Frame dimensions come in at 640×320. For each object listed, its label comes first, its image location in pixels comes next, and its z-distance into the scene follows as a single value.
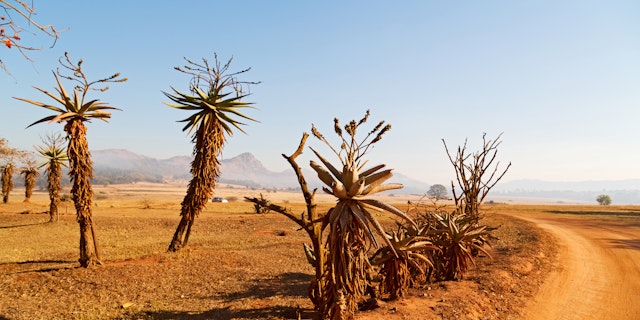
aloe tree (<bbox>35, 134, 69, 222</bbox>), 25.56
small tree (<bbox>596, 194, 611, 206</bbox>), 94.94
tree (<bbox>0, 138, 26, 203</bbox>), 39.72
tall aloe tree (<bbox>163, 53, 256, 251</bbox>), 14.98
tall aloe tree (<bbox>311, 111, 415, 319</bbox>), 5.95
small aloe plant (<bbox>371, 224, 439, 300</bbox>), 8.48
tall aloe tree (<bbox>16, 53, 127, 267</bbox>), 12.11
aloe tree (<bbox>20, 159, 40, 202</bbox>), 37.77
